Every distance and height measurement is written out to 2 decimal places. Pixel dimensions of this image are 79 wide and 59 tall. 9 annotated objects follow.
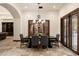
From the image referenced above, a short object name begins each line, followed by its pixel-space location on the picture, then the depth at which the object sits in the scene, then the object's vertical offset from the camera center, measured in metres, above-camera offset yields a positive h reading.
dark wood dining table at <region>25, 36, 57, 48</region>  4.19 -0.75
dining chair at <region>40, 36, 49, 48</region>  3.75 -0.65
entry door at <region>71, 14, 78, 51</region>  3.35 -0.10
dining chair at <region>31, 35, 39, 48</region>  3.75 -0.65
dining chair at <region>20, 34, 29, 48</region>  4.11 -0.78
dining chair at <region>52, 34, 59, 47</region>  4.23 -0.83
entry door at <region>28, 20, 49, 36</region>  6.41 +0.20
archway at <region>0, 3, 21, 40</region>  6.02 +0.34
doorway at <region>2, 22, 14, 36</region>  9.61 +0.39
